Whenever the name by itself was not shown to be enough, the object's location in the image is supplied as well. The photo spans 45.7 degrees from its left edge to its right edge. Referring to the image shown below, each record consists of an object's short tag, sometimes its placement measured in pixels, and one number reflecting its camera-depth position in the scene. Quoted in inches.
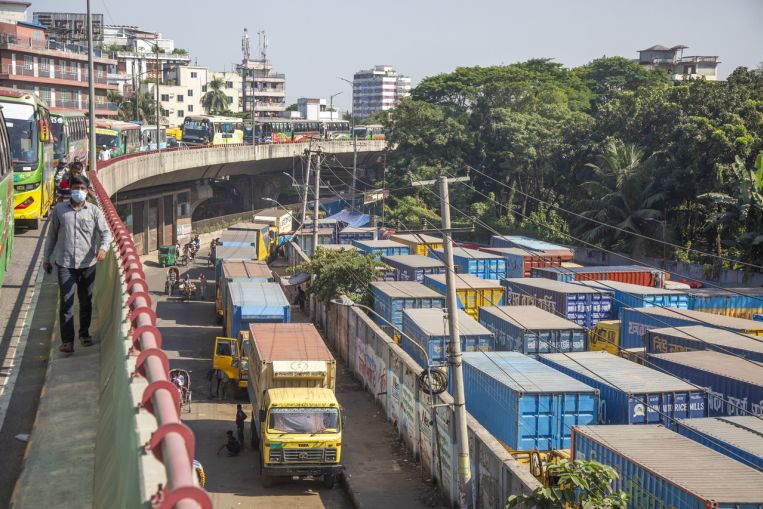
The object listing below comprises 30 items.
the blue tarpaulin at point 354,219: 2736.2
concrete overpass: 2148.1
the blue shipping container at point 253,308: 1210.6
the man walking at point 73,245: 390.6
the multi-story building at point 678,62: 5039.4
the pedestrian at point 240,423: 970.7
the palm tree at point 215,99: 5167.3
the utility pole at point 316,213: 1703.4
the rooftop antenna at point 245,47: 7263.8
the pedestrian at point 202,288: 1920.5
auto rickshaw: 2348.7
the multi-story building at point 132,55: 5002.5
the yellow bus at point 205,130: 3282.5
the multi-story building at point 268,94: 6368.1
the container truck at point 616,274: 1505.9
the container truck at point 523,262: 1717.5
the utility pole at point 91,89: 1196.9
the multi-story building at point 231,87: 5615.7
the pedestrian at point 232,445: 939.3
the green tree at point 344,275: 1520.7
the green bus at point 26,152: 844.0
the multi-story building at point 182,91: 5206.7
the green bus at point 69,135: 1365.7
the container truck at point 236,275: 1480.1
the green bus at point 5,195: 515.2
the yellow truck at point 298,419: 818.8
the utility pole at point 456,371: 713.0
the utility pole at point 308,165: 1955.7
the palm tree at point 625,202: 2050.9
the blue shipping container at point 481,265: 1675.7
